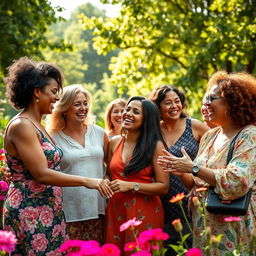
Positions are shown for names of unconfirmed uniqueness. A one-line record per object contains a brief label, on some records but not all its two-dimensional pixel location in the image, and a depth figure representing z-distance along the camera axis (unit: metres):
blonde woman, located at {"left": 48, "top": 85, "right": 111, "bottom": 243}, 4.68
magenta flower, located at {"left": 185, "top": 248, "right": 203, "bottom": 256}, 2.71
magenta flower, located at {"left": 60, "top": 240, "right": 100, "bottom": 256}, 2.66
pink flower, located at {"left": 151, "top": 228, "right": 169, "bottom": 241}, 2.72
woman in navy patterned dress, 5.04
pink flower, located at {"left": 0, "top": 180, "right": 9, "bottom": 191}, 4.65
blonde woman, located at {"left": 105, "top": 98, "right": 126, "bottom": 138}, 6.94
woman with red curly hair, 3.60
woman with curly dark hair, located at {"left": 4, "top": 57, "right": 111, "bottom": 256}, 3.74
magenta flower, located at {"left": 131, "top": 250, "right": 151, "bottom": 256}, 2.63
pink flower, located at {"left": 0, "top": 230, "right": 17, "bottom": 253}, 2.40
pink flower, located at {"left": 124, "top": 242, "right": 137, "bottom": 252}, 2.72
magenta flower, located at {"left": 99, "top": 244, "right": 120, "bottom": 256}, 2.69
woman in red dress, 4.48
